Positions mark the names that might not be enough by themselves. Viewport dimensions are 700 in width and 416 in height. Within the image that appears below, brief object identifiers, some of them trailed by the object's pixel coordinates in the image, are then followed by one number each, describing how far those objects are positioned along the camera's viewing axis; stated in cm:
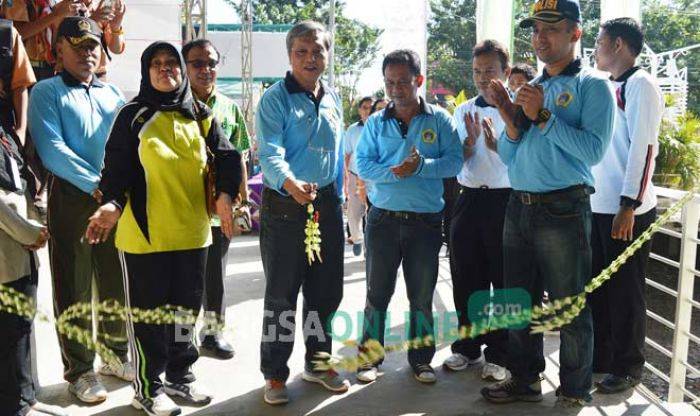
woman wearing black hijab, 270
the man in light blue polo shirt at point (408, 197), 323
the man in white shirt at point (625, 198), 297
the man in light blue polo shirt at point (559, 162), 269
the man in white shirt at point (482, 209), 334
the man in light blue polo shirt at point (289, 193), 301
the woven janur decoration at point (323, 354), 274
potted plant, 886
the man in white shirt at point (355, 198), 649
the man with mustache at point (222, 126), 355
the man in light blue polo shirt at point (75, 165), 290
